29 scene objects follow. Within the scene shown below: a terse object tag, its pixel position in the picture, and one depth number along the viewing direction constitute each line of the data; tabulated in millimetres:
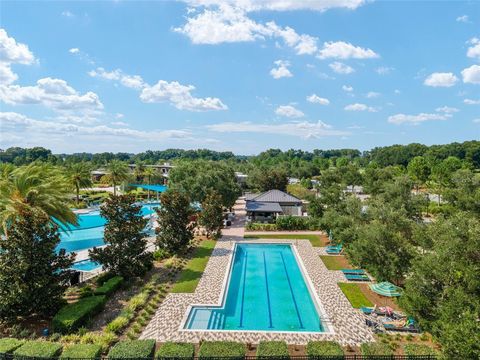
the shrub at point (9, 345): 10844
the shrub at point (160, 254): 23059
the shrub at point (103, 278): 17839
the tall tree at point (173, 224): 23797
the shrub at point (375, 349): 10898
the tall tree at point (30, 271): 13195
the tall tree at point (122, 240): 18359
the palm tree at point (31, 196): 17125
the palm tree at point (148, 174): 67406
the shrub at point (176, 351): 10758
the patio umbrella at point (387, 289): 15930
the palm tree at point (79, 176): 43500
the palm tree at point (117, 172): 50438
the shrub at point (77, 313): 12915
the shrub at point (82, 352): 10539
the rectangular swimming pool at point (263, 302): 14883
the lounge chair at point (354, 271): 20578
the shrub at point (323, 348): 10916
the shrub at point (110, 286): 16141
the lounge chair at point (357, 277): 19609
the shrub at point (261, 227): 34000
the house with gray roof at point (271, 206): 37725
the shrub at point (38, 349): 10677
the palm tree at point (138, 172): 68625
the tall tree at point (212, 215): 29166
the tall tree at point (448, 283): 10696
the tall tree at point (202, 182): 34594
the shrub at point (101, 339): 12016
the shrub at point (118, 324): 13164
